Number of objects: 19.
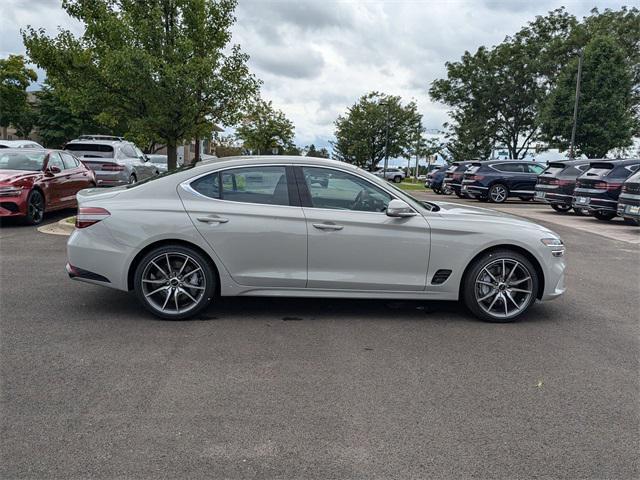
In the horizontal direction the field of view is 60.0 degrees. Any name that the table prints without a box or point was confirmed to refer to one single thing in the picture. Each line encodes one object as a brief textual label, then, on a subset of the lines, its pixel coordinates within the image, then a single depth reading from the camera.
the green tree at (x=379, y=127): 60.69
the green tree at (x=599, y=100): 30.69
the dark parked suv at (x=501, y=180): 22.88
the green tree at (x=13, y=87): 43.31
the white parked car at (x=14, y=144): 16.19
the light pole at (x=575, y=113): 29.03
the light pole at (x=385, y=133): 54.35
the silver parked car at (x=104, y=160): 15.34
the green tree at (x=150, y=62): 11.44
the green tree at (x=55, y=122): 46.88
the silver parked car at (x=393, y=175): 57.31
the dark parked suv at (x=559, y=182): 17.95
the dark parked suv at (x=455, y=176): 25.98
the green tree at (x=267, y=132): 48.62
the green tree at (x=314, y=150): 120.18
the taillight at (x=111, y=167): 15.38
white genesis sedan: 5.20
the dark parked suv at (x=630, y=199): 12.88
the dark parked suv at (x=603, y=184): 15.24
